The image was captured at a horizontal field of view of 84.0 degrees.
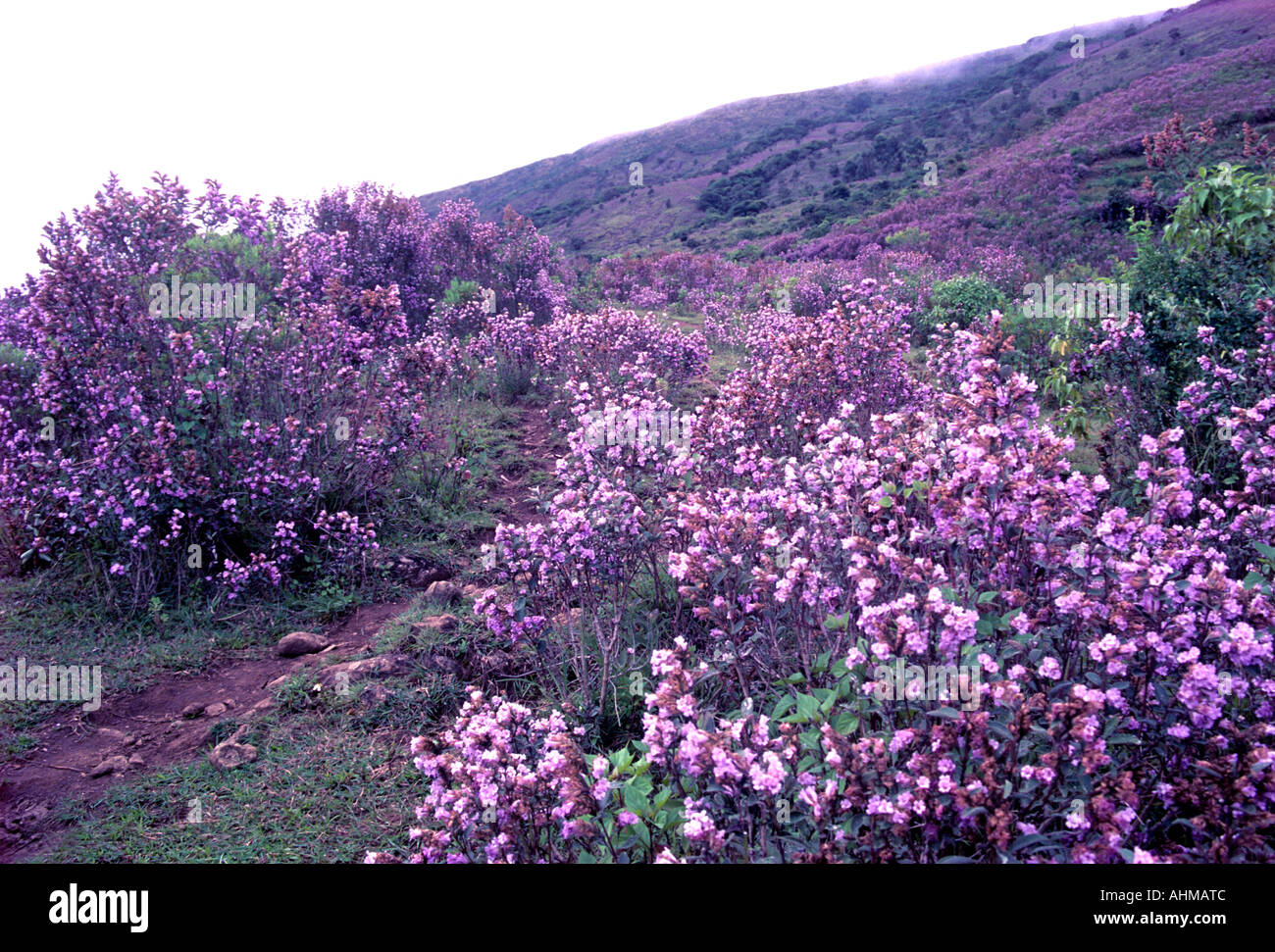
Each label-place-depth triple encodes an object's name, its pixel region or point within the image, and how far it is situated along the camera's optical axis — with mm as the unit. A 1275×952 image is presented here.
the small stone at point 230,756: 3484
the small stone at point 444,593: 4973
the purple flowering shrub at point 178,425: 5004
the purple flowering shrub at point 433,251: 11836
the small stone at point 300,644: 4562
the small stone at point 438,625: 4316
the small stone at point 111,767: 3500
